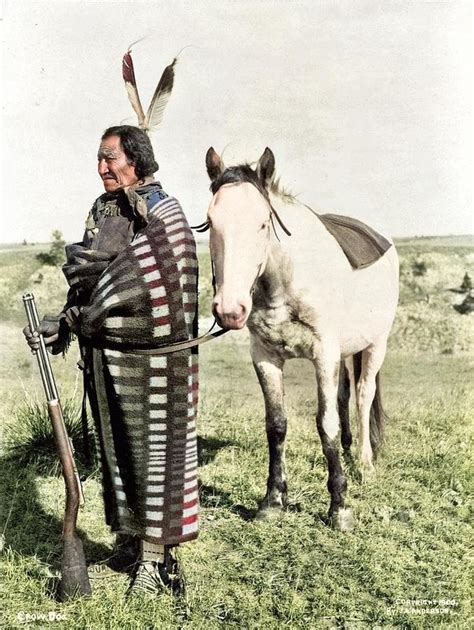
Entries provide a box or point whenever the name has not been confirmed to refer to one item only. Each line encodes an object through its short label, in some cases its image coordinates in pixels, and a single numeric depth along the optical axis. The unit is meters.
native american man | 2.97
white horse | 2.99
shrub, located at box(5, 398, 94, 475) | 4.68
